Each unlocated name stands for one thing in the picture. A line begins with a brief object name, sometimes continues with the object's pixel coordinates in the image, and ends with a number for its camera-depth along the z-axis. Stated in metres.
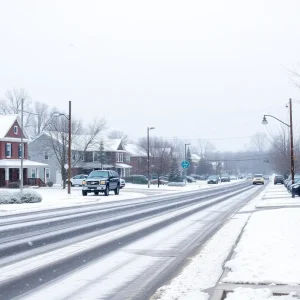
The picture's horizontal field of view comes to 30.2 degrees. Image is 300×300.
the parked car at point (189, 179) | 101.24
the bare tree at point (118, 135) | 142.30
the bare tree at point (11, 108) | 97.78
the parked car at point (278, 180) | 81.56
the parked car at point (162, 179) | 88.24
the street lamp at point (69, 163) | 42.44
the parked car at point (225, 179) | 114.34
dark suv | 43.31
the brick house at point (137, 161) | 111.54
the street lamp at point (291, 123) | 37.08
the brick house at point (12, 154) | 59.31
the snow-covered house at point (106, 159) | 82.94
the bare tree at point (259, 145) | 195.68
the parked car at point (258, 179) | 86.75
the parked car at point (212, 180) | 95.43
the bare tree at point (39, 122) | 109.35
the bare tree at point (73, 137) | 67.00
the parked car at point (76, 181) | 68.56
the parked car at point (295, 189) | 36.62
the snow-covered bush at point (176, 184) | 76.19
